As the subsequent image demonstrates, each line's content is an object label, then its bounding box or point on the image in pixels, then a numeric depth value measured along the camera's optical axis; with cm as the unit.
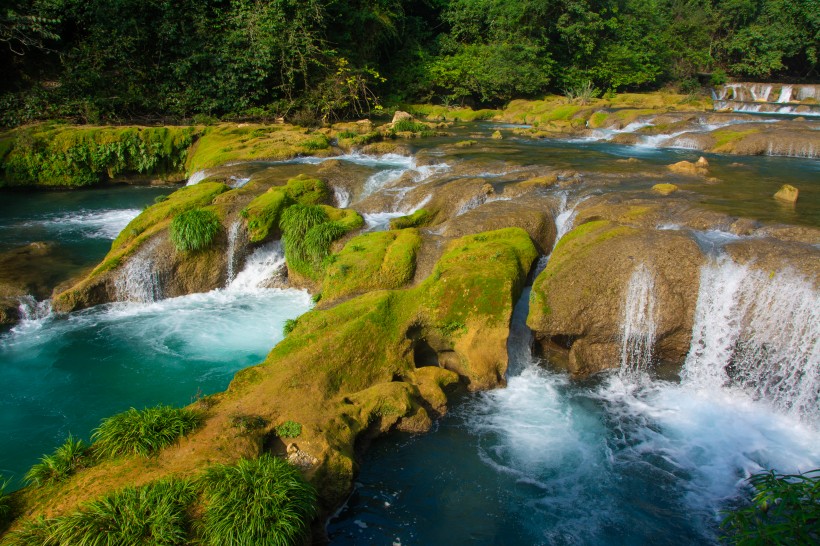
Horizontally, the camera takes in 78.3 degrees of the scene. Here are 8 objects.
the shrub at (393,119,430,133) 2534
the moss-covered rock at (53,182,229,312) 1200
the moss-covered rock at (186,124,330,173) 1953
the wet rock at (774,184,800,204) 1262
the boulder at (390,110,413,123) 2828
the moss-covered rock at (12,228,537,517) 633
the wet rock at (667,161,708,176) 1548
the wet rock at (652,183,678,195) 1330
